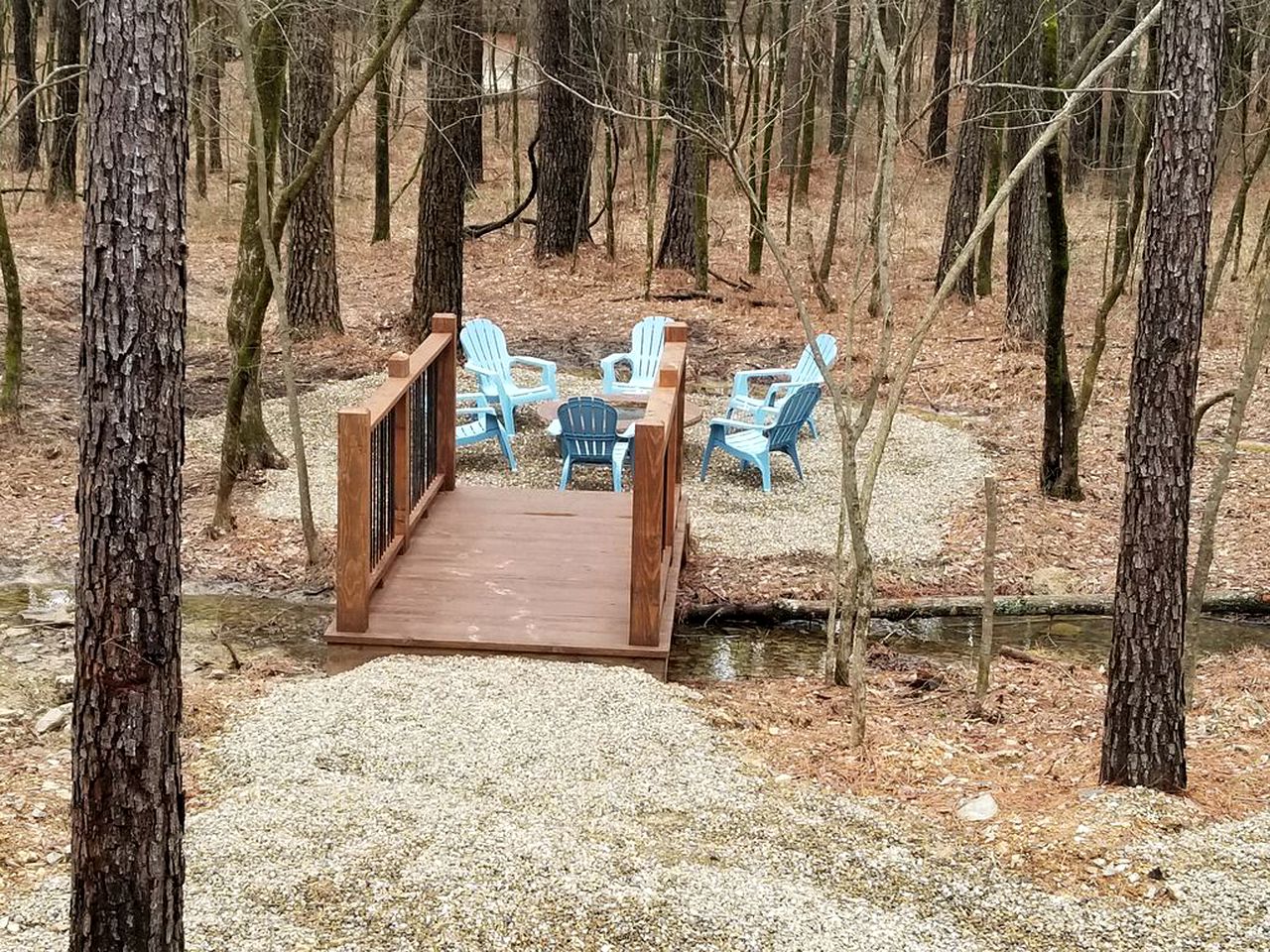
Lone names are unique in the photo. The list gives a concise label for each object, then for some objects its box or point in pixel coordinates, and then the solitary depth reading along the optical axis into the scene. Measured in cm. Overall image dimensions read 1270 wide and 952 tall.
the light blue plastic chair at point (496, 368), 1076
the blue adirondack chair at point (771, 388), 1101
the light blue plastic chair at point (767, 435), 1018
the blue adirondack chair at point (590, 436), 967
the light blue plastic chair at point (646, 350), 1195
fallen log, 811
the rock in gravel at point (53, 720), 582
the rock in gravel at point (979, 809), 500
